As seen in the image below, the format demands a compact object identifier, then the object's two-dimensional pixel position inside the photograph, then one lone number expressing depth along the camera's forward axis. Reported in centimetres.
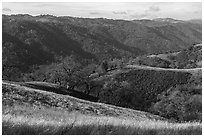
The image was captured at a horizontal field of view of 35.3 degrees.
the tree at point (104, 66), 17548
